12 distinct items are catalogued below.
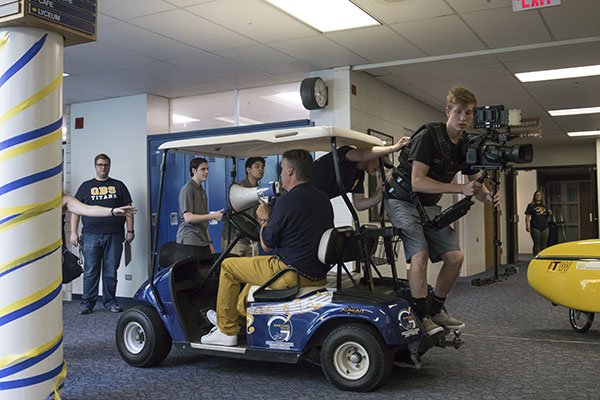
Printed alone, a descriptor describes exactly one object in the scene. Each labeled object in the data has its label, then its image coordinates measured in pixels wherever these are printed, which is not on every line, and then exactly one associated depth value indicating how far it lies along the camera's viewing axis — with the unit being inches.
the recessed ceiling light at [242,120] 313.8
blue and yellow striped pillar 112.2
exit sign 162.6
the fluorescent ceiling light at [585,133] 520.4
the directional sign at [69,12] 111.4
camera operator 149.7
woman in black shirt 544.1
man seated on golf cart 148.9
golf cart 140.6
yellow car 188.1
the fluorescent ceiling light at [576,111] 410.9
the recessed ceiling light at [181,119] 334.1
